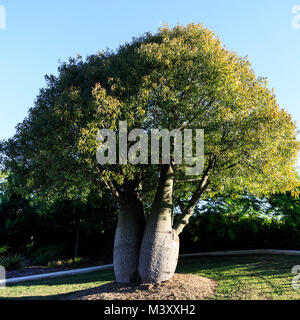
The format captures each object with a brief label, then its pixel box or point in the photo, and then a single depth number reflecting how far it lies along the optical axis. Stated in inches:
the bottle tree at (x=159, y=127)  309.6
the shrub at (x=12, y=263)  606.9
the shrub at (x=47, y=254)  699.4
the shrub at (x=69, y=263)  657.2
